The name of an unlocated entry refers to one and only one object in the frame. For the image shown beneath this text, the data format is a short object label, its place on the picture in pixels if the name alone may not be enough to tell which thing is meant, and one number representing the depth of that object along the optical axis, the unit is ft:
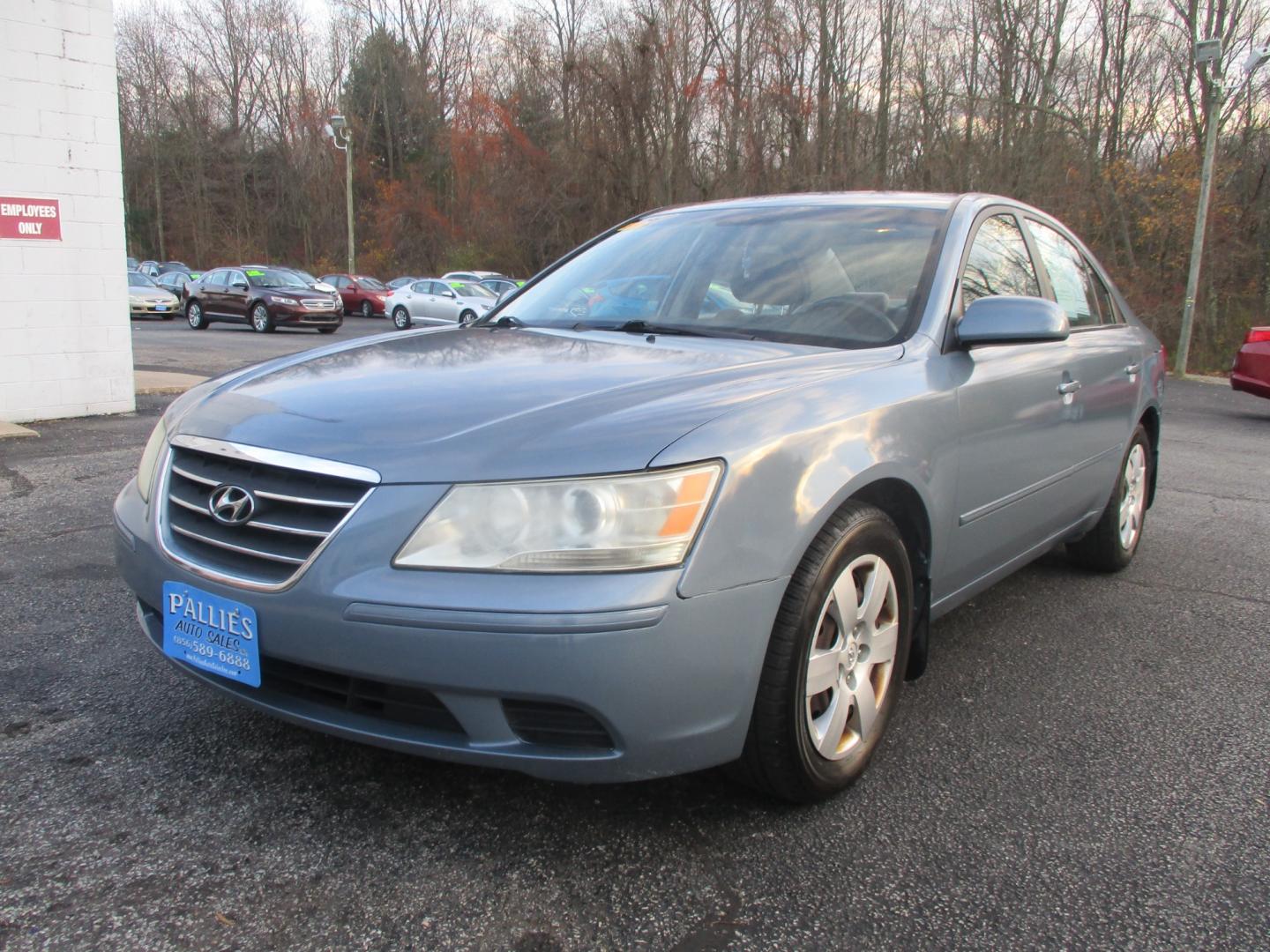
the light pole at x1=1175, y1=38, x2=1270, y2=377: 49.39
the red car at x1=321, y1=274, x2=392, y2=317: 104.12
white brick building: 25.31
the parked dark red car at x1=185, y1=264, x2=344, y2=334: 77.36
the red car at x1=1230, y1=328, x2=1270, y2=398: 33.14
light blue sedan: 6.15
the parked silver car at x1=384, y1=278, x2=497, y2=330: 85.25
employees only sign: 25.46
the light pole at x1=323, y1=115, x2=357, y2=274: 104.27
